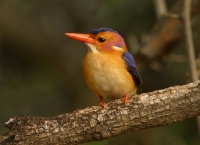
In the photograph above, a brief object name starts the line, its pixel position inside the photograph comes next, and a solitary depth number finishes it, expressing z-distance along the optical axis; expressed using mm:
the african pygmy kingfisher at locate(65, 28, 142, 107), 7453
